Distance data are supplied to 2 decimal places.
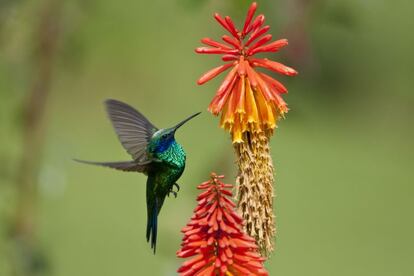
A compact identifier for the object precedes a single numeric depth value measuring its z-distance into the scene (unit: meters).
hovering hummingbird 6.36
